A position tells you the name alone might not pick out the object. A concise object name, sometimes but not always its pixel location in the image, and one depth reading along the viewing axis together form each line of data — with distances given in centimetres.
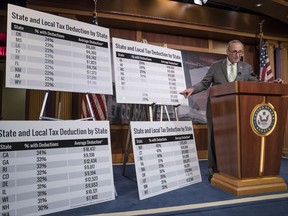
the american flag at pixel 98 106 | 267
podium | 161
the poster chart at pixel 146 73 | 173
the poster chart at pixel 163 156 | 156
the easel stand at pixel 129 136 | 197
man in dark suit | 208
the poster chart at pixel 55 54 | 134
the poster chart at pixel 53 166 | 120
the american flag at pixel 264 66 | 365
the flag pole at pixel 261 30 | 375
